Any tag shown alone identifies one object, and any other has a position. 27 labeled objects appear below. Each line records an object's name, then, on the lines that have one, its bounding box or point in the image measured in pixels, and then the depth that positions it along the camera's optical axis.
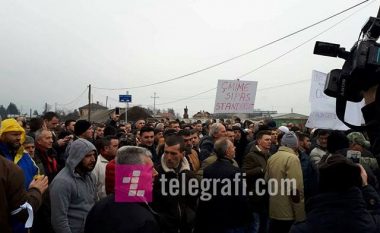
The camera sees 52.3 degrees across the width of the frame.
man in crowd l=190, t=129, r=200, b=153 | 7.58
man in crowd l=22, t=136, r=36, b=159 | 4.97
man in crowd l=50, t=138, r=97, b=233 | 3.85
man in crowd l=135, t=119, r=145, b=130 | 10.71
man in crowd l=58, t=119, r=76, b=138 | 8.66
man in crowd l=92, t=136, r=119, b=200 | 5.01
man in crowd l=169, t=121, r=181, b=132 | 10.18
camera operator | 1.63
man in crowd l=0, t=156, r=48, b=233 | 2.82
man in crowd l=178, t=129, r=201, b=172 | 5.87
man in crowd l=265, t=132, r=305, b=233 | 5.36
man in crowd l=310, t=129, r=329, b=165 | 6.72
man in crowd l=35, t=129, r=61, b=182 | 5.36
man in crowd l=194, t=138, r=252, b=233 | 4.92
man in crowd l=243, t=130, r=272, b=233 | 5.77
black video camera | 1.68
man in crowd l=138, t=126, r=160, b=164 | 6.83
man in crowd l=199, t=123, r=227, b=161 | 7.17
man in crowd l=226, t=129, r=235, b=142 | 7.56
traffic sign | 16.70
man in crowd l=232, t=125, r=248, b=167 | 9.20
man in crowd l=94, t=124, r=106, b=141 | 9.56
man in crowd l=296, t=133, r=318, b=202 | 5.76
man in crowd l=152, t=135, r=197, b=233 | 3.93
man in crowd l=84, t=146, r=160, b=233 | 2.40
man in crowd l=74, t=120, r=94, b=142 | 6.71
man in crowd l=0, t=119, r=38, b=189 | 4.30
